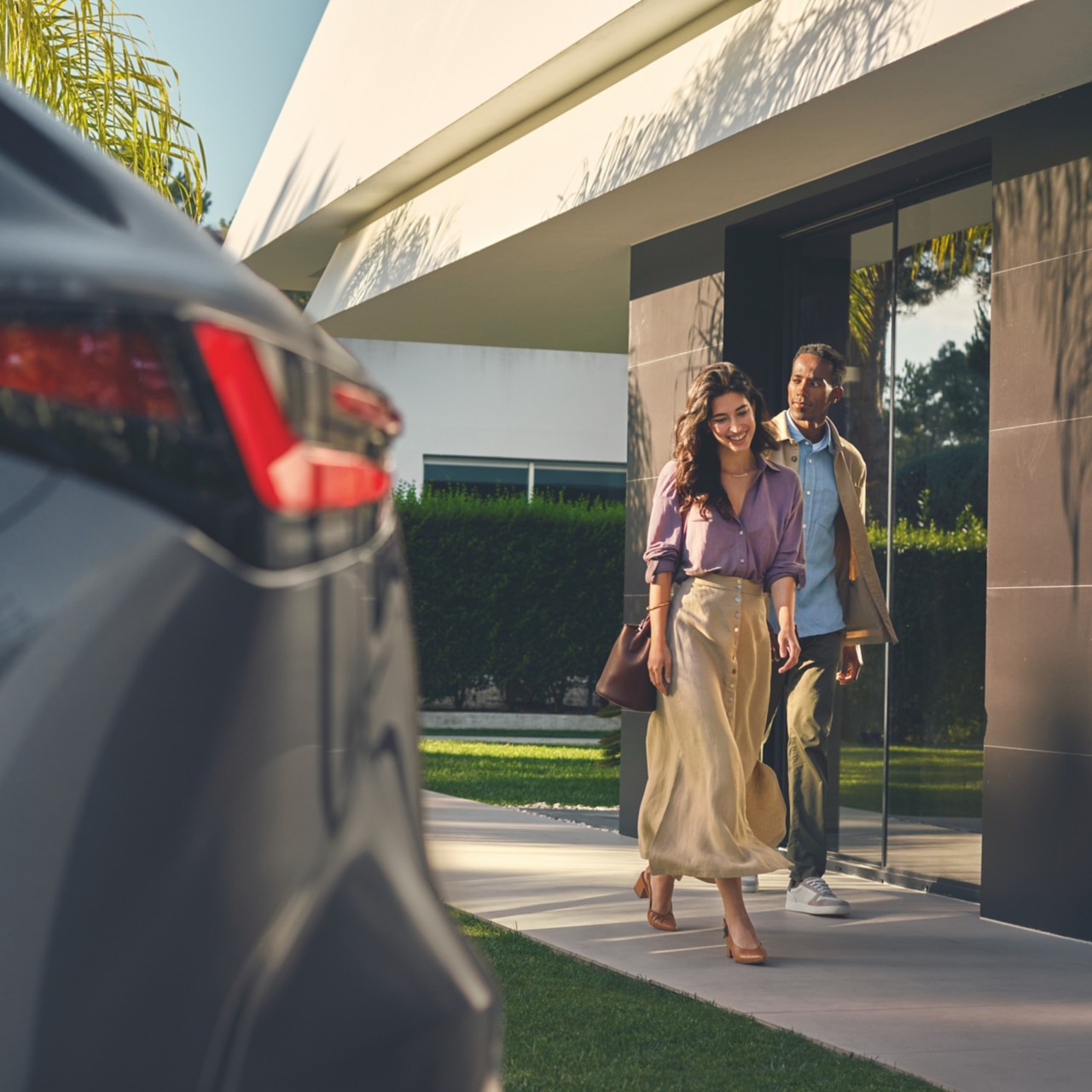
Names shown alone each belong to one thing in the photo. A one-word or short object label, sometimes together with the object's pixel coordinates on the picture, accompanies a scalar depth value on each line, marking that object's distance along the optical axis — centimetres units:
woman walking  543
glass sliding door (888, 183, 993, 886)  728
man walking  651
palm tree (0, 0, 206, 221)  819
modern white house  629
